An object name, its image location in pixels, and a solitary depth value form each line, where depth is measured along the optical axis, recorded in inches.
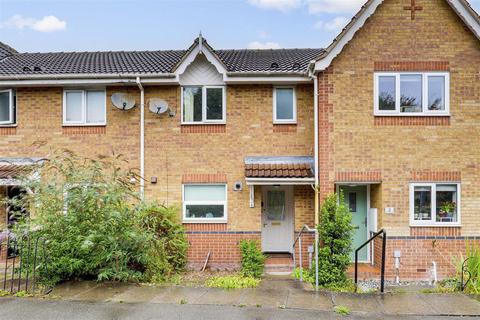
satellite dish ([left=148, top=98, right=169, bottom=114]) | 502.3
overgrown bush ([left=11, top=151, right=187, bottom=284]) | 371.9
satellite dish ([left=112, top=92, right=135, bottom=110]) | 506.0
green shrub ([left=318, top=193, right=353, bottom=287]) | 405.1
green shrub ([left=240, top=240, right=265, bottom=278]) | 460.1
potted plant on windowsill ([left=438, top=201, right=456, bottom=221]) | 458.6
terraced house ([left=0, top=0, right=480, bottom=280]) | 457.4
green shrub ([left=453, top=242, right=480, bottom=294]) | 372.0
